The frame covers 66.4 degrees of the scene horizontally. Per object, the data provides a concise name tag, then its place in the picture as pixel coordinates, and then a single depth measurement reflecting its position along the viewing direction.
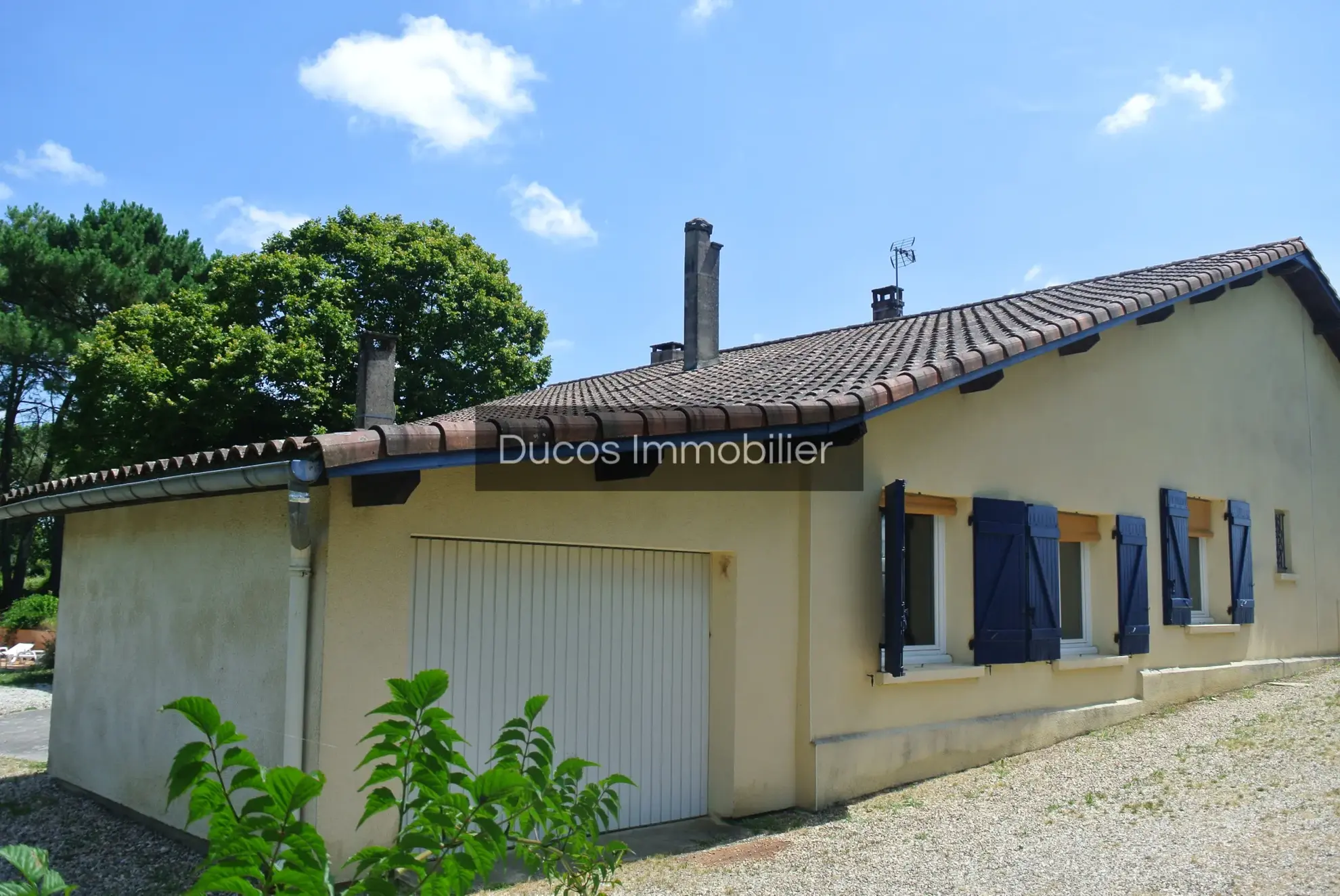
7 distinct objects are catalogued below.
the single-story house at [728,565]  5.54
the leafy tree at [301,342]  18.28
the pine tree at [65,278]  25.92
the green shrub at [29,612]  24.02
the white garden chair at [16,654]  21.28
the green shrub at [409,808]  2.09
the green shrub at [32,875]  1.90
